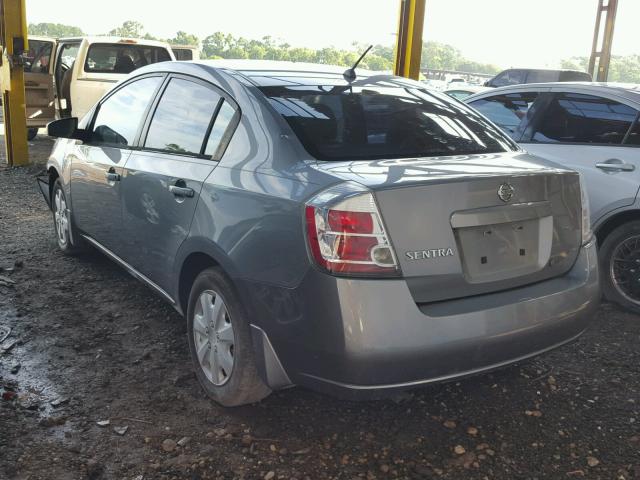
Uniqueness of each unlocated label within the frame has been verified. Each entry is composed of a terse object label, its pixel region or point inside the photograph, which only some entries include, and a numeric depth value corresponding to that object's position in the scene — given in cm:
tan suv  1111
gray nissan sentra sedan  232
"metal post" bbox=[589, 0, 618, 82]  1951
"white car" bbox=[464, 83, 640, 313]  430
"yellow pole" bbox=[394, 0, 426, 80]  895
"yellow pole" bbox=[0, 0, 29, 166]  952
